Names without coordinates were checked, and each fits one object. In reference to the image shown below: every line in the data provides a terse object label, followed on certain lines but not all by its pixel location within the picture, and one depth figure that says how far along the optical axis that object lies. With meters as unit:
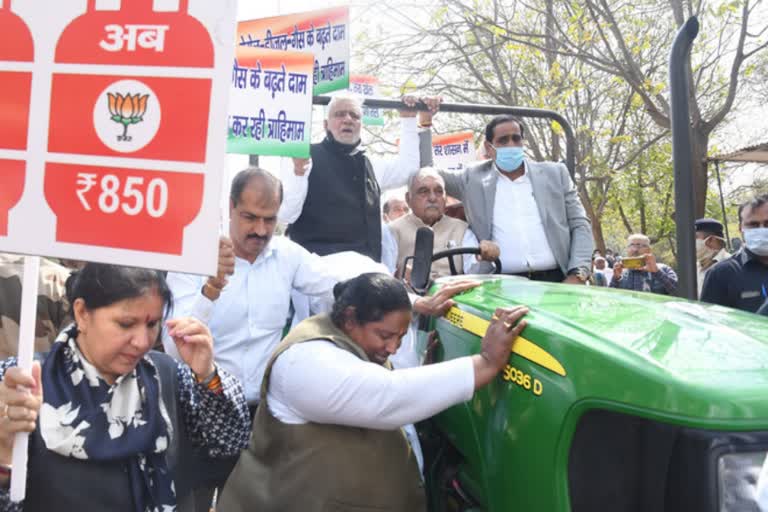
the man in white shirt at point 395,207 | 5.98
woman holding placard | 1.60
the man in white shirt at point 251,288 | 2.77
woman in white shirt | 2.03
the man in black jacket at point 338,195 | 3.63
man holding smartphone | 4.84
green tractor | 1.40
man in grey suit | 3.52
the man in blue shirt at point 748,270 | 3.84
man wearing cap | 6.66
